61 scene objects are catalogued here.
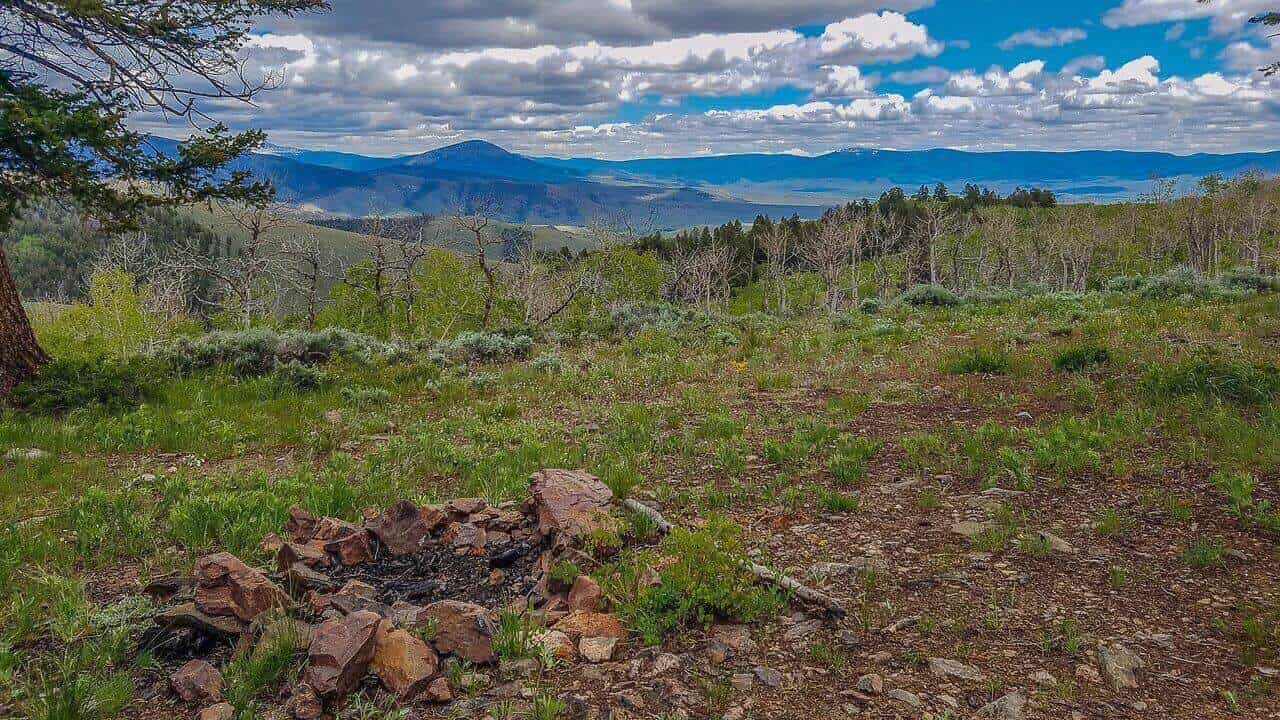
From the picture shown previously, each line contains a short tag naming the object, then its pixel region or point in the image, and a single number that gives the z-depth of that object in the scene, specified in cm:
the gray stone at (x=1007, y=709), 377
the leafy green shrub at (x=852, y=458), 768
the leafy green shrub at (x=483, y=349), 1594
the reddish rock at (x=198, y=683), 407
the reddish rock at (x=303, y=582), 523
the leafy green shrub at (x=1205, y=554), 539
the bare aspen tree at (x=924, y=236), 9994
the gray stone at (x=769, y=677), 413
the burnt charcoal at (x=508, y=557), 578
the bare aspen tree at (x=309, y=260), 3300
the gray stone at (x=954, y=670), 413
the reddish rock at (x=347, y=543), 586
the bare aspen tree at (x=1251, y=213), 9444
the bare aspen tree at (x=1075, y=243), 9831
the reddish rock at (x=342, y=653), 399
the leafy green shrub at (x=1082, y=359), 1125
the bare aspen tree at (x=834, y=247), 8563
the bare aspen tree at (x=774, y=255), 10576
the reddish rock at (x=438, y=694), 402
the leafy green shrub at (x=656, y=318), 1973
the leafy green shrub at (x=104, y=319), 3372
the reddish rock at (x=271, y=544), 598
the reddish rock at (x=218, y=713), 387
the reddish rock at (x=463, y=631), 432
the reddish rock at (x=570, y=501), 588
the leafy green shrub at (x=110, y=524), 625
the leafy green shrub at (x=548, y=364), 1421
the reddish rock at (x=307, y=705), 390
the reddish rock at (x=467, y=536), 604
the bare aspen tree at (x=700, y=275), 10063
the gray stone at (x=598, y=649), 436
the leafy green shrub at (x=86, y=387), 1055
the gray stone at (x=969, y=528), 619
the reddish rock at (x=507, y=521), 637
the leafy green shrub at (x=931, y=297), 2250
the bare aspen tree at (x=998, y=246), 9662
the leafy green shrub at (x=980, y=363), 1198
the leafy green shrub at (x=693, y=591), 469
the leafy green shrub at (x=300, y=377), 1231
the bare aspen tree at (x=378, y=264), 4131
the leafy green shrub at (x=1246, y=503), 585
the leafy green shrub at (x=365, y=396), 1158
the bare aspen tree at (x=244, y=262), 3038
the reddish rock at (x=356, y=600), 480
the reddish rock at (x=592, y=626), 458
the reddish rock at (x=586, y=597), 486
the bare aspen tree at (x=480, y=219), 3481
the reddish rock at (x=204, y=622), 464
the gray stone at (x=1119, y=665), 404
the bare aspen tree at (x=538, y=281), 6156
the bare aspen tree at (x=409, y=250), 4138
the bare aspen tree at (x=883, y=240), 11104
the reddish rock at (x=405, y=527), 602
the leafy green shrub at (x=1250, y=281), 1984
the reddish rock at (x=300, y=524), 616
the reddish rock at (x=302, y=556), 552
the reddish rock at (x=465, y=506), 650
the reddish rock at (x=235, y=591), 473
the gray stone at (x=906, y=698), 391
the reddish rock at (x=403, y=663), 404
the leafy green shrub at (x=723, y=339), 1667
